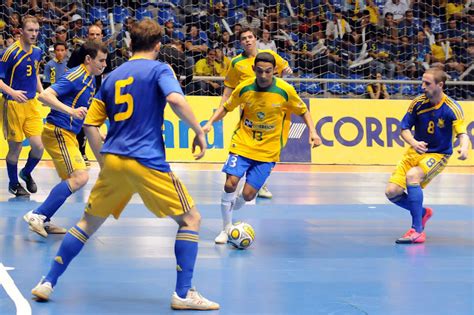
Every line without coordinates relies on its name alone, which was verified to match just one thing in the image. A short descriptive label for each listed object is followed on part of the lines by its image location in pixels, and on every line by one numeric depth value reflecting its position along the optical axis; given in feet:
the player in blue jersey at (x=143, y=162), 22.91
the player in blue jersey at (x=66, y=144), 32.65
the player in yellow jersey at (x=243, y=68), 43.16
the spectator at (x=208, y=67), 71.51
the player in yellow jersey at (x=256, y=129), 33.63
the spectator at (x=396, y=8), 80.06
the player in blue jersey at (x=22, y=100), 42.78
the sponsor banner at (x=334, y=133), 64.13
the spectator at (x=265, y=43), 70.59
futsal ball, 32.22
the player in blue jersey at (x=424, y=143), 35.06
